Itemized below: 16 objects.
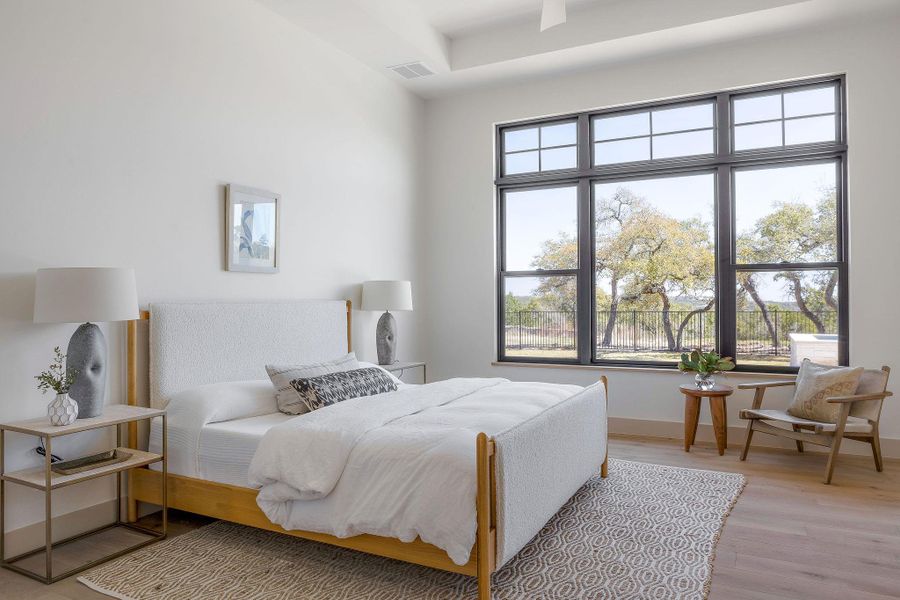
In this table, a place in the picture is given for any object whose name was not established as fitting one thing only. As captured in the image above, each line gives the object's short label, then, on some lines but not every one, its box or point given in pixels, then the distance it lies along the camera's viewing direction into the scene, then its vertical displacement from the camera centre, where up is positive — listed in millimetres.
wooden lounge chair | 3809 -789
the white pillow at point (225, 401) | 3121 -519
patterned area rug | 2436 -1155
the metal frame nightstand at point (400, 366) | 4832 -515
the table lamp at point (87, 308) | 2629 -17
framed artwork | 3811 +490
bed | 2320 -659
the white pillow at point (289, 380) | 3367 -437
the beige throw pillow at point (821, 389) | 3990 -592
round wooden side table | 4469 -808
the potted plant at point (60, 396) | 2578 -398
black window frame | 4617 +1079
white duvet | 2268 -679
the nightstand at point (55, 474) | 2467 -734
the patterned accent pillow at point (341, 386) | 3242 -470
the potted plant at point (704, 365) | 4559 -481
